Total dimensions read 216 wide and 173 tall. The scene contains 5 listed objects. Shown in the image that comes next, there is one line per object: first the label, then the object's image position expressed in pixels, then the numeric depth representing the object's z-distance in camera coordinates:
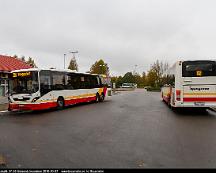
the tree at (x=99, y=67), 67.81
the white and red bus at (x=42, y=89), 15.77
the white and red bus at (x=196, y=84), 14.21
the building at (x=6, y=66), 26.30
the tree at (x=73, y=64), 58.39
